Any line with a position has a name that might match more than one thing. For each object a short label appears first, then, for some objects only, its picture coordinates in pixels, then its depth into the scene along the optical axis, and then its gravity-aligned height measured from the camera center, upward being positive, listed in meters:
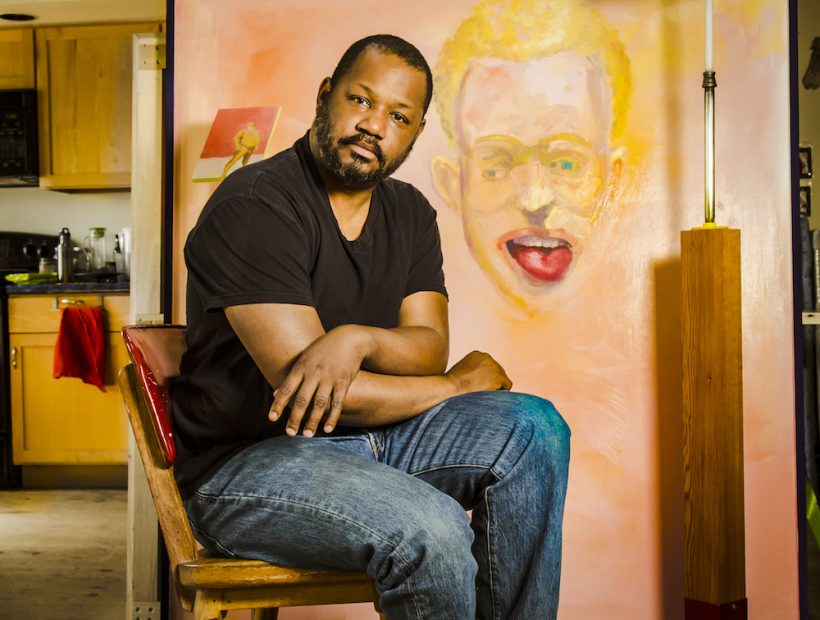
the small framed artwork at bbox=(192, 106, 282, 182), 2.10 +0.41
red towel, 4.13 -0.10
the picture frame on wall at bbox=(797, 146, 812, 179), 3.35 +0.56
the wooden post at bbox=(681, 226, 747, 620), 1.85 -0.21
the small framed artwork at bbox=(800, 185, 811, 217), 3.48 +0.45
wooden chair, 1.20 -0.32
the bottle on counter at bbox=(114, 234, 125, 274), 4.83 +0.33
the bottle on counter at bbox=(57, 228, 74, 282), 4.59 +0.33
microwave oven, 4.64 +0.95
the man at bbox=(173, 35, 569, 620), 1.13 -0.11
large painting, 2.02 +0.21
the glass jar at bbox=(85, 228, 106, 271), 4.91 +0.37
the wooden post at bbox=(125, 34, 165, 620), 2.21 +0.34
